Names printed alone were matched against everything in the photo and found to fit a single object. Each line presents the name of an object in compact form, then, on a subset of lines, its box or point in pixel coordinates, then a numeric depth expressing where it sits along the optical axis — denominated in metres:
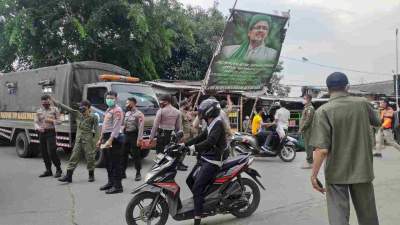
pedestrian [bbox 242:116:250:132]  19.00
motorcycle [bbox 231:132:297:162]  12.45
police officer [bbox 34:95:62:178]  9.37
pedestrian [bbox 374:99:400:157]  12.57
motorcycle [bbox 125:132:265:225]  5.56
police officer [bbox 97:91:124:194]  7.97
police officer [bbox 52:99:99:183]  8.93
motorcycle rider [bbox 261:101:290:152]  12.67
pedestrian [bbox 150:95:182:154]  9.50
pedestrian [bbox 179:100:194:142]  11.58
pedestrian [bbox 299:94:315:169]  10.22
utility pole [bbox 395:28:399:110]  19.57
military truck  11.47
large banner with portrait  16.94
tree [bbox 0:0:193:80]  18.11
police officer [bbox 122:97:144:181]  8.82
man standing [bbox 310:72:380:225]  3.94
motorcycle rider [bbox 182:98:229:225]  5.57
